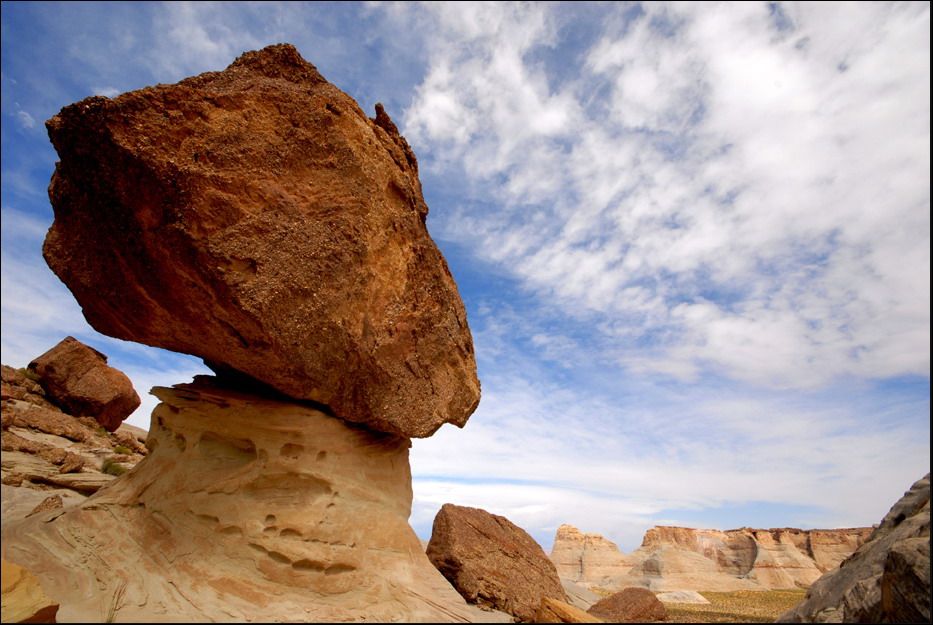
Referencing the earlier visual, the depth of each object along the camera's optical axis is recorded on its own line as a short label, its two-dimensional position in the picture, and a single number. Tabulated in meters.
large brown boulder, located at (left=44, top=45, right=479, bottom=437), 6.51
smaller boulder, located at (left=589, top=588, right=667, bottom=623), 8.93
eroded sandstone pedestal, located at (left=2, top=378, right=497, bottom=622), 6.51
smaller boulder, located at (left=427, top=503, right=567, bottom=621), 9.20
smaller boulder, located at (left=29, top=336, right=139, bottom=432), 18.14
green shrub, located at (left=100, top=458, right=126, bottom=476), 13.05
